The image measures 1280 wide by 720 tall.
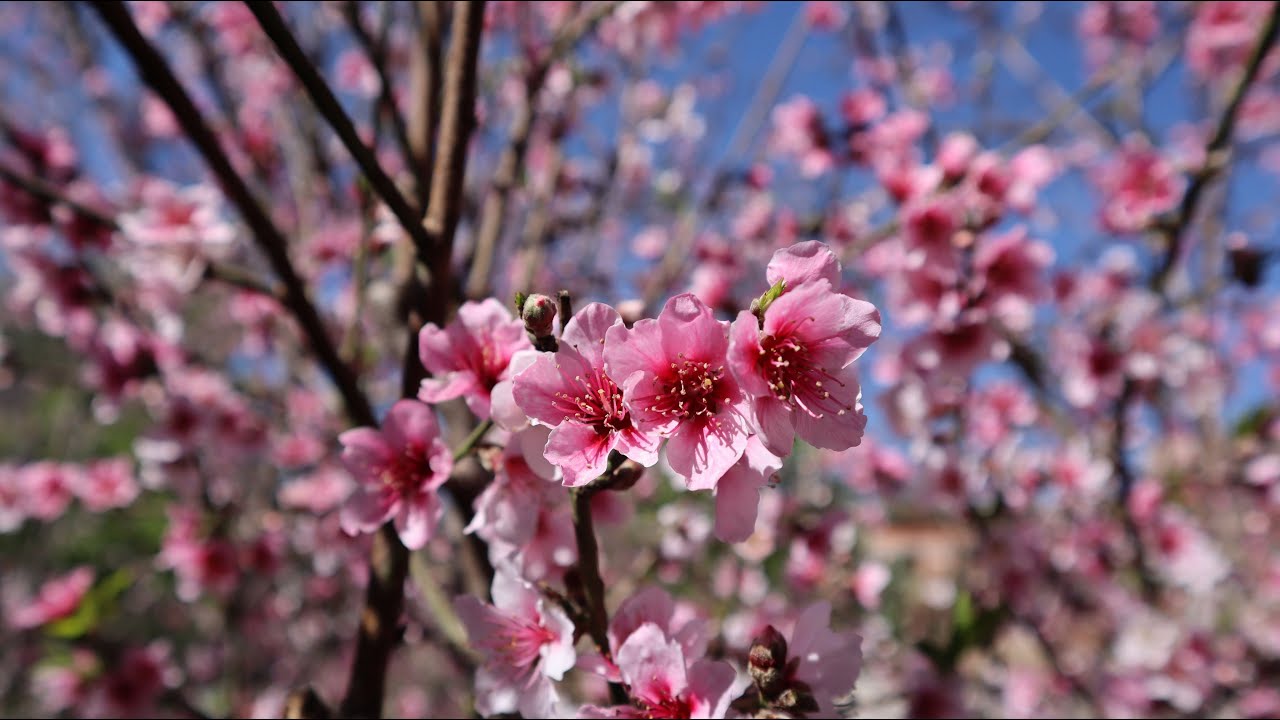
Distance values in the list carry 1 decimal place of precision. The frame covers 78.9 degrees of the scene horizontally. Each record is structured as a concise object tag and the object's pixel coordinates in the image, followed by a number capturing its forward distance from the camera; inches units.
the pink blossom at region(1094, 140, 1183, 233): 15.9
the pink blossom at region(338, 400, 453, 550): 7.6
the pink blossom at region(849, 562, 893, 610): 16.8
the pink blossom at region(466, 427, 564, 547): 7.1
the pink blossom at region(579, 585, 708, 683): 6.7
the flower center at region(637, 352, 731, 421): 6.2
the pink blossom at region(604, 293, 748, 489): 5.9
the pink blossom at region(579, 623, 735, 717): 6.3
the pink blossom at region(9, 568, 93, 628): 14.6
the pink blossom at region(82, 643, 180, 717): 14.6
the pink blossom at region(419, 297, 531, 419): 7.1
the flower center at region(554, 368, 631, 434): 6.3
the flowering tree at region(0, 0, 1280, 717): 6.5
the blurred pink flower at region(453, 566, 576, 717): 7.0
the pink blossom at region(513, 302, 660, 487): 6.0
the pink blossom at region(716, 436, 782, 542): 6.0
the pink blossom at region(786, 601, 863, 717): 6.9
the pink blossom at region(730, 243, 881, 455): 6.1
